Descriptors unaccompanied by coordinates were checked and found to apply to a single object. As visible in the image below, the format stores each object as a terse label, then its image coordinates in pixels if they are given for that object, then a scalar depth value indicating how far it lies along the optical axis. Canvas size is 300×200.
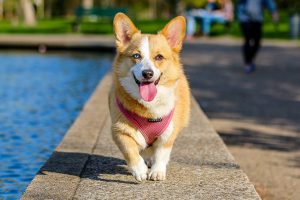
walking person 15.50
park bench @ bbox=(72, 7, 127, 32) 34.72
